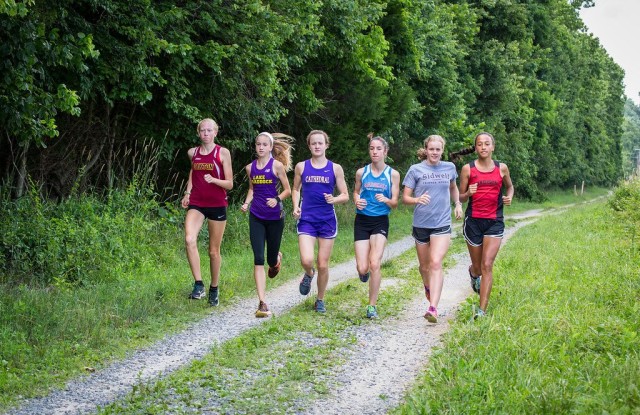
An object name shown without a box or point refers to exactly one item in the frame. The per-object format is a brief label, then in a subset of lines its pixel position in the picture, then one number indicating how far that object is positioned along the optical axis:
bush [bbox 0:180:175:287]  10.18
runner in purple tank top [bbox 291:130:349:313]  8.68
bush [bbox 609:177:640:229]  20.31
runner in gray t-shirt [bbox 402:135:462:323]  8.58
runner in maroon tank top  9.00
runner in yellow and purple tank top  8.80
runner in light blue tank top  8.67
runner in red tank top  8.37
